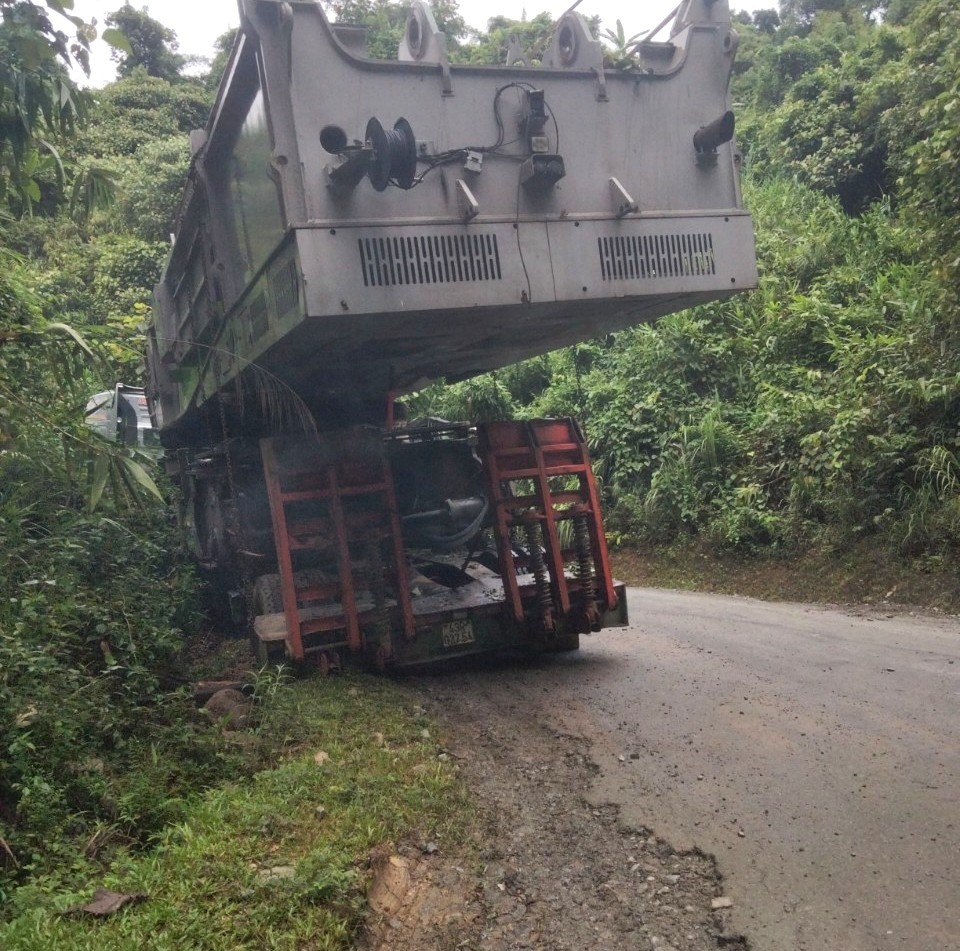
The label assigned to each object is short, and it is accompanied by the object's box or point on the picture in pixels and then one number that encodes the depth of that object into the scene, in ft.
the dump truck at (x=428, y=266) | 15.25
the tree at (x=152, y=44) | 109.81
